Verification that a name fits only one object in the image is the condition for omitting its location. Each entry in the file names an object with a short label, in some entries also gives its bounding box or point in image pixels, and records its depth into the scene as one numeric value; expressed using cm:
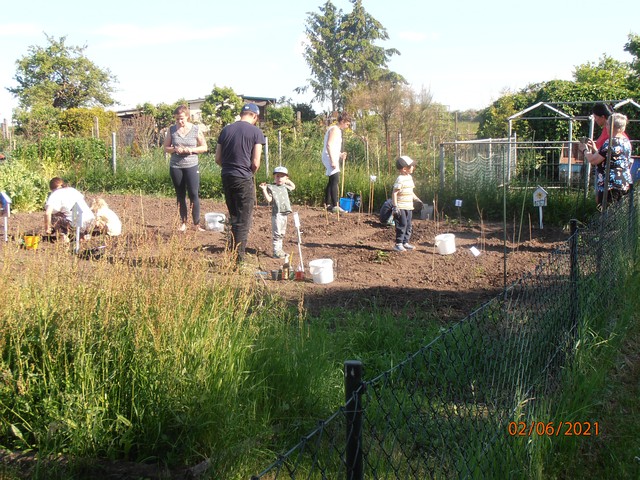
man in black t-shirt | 748
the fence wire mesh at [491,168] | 1273
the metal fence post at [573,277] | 451
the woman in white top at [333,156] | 1166
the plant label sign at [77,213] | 674
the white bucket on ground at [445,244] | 900
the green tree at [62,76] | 5856
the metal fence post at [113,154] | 1666
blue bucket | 1303
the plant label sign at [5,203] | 746
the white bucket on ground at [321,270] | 690
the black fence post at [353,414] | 193
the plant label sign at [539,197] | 1059
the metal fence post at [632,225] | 666
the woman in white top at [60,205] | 886
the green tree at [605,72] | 3127
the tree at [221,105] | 3609
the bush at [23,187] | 1239
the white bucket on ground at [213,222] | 1023
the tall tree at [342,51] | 7038
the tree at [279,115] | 3841
